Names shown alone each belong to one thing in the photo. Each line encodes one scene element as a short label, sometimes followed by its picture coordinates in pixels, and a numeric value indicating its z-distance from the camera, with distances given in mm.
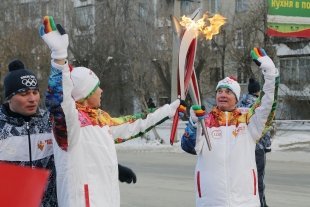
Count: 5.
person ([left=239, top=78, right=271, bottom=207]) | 6719
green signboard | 16641
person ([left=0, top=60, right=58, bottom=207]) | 3201
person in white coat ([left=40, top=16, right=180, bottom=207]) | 2998
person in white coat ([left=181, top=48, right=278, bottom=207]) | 4027
